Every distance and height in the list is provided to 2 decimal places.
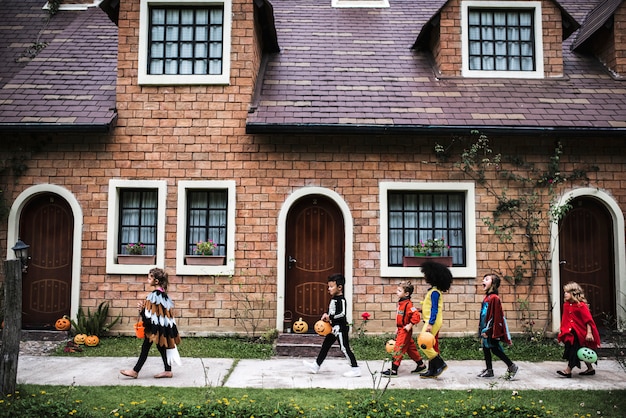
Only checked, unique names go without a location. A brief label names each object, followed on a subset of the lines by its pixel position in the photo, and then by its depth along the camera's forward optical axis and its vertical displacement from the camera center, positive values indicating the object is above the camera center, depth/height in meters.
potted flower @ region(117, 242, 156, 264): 9.40 -0.09
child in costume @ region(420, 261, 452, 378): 6.71 -0.69
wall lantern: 8.06 -0.03
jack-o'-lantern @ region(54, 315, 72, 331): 9.16 -1.28
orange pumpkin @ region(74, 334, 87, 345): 8.66 -1.46
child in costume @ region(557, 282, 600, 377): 6.91 -0.95
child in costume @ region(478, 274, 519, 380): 6.71 -0.92
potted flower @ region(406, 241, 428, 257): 9.45 +0.08
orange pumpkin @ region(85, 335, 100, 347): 8.63 -1.48
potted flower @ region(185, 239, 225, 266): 9.38 -0.11
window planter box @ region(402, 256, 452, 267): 9.44 -0.10
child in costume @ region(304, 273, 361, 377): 6.80 -0.89
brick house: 9.34 +1.21
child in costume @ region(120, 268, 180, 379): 6.47 -0.91
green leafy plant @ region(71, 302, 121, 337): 8.99 -1.22
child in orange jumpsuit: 6.70 -0.88
